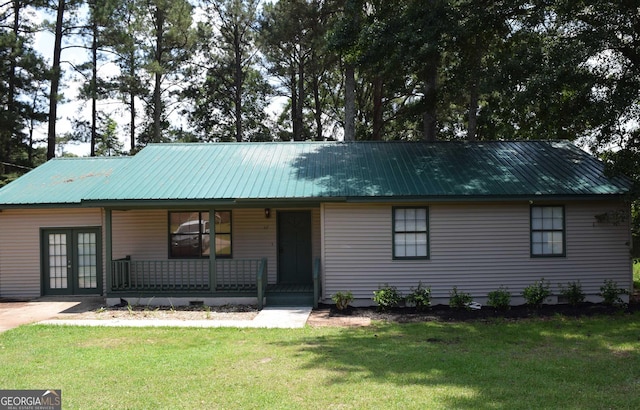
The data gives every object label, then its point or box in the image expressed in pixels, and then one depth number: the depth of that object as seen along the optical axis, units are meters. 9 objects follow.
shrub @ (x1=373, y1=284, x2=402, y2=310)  11.66
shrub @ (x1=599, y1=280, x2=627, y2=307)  11.81
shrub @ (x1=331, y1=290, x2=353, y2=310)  11.68
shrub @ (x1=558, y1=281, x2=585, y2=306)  11.92
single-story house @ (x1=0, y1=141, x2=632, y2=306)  12.16
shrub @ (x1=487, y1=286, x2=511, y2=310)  11.55
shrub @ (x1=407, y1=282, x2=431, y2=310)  11.67
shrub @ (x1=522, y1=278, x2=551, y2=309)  11.78
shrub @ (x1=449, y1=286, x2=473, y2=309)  11.64
